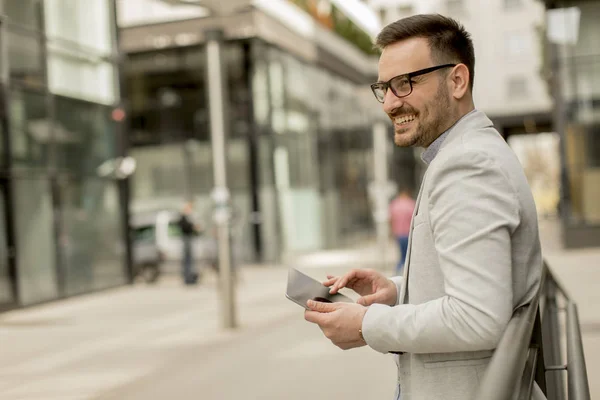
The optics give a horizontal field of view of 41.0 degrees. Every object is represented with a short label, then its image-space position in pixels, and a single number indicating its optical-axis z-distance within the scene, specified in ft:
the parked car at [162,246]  62.03
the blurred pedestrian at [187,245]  55.93
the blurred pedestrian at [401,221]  48.91
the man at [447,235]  5.14
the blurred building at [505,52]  158.51
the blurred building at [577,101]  68.13
